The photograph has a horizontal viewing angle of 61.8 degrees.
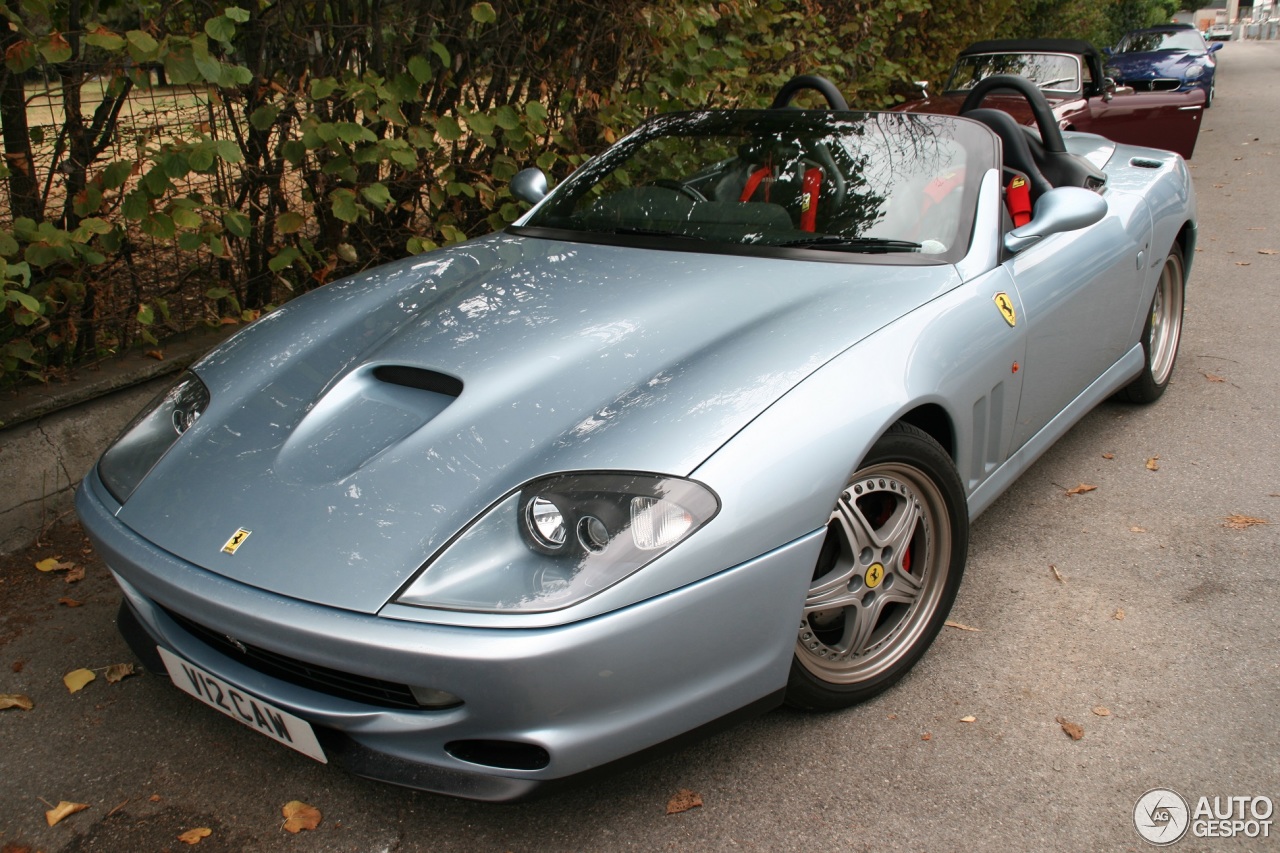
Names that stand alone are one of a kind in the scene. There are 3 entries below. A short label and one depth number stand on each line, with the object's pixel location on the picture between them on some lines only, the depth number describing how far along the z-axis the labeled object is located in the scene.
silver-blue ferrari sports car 1.88
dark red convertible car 8.41
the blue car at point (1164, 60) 15.00
